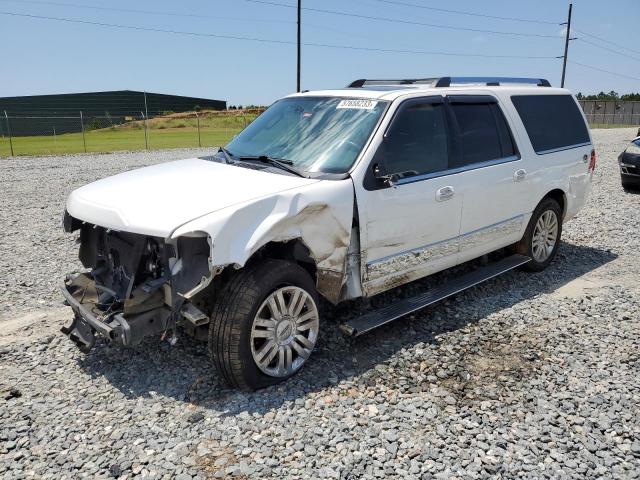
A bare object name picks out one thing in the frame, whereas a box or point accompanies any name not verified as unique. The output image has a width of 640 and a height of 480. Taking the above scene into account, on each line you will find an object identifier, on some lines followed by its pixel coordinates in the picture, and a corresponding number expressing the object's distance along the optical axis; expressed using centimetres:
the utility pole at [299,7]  3137
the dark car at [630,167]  1157
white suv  340
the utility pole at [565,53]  4722
